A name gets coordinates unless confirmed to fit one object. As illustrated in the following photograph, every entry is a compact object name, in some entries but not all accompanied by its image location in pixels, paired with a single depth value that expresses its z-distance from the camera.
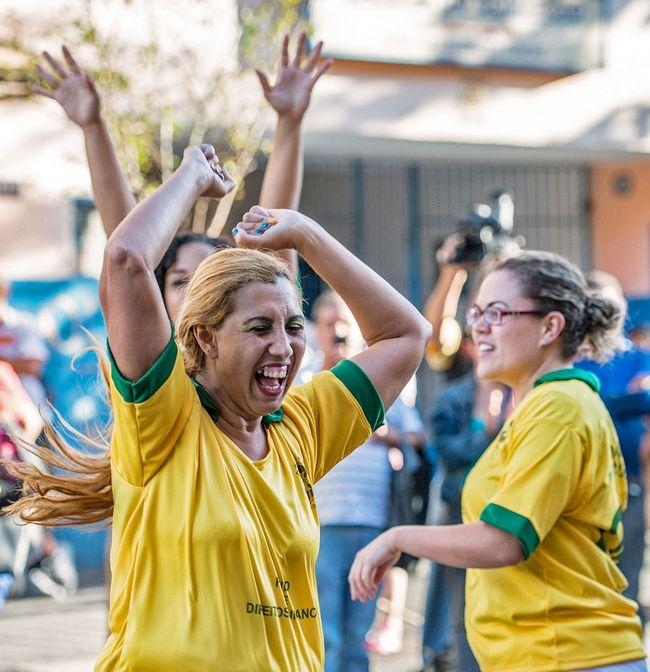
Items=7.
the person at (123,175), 3.74
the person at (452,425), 5.73
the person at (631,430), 5.86
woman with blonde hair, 2.40
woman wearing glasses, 3.27
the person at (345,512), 5.23
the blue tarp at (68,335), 9.14
